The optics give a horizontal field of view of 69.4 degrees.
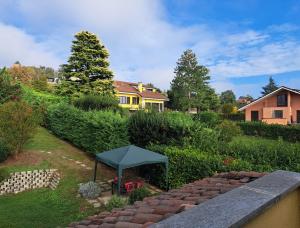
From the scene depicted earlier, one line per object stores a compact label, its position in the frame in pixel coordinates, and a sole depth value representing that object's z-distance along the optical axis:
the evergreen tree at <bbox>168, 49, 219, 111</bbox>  47.87
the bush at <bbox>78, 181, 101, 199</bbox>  8.79
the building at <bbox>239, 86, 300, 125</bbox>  31.30
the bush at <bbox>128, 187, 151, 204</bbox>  7.50
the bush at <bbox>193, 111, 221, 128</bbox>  30.53
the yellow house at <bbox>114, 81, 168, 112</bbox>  43.00
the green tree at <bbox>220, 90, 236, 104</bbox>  65.09
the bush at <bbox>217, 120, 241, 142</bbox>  17.73
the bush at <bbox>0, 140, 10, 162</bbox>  11.18
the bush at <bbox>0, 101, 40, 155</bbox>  11.47
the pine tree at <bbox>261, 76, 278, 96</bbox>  76.72
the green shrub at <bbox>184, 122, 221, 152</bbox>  9.99
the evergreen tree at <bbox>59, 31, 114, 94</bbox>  27.94
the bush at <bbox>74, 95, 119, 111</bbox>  19.03
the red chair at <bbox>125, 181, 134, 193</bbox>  8.76
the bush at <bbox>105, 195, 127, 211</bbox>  7.30
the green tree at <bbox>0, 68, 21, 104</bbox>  20.10
